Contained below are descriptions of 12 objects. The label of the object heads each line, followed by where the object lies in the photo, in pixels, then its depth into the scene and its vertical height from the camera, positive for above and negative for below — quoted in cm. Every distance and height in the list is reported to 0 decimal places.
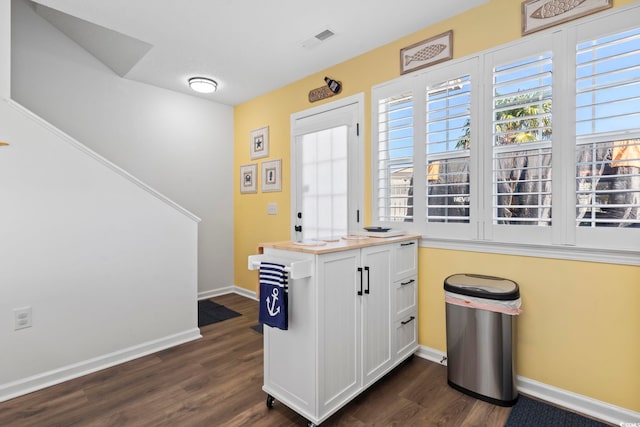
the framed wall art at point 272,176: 390 +41
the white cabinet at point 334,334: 174 -78
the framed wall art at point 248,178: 430 +42
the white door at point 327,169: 308 +40
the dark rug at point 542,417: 180 -125
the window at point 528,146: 181 +42
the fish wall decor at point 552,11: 189 +123
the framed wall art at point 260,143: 406 +87
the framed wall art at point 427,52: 247 +127
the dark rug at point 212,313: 348 -124
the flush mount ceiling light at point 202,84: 361 +145
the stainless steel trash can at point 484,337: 197 -85
